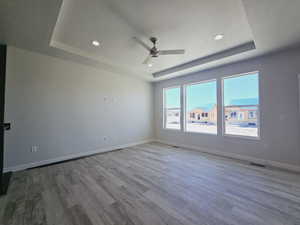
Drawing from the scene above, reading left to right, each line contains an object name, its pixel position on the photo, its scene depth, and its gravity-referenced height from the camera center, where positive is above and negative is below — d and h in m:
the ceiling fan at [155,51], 2.74 +1.41
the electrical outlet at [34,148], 3.13 -0.85
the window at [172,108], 5.39 +0.31
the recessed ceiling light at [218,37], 2.73 +1.74
